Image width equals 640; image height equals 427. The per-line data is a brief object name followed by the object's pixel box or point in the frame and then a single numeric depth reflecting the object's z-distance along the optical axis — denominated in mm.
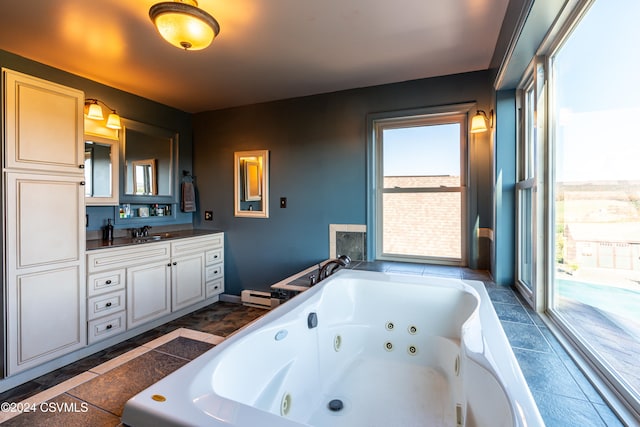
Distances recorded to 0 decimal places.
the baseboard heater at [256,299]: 3422
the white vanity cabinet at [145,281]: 2404
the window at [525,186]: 1902
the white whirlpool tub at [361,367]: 843
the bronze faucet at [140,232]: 3139
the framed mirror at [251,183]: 3428
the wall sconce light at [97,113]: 2607
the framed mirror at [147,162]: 3119
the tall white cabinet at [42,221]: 1905
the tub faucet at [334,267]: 2235
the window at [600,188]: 873
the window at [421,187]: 2738
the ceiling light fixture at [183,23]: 1486
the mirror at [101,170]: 2764
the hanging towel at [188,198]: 3664
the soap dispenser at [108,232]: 2885
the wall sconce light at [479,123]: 2354
